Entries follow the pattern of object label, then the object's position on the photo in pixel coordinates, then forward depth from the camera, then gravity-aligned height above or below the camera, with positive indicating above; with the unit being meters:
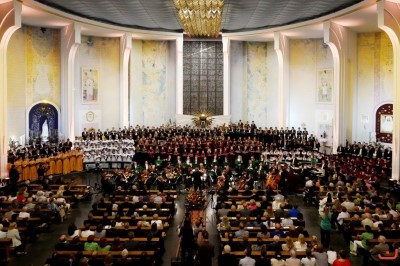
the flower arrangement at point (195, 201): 19.00 -3.02
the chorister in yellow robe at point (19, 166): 24.87 -2.13
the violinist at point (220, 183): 21.22 -2.58
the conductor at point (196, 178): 22.56 -2.49
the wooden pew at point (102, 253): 12.10 -3.24
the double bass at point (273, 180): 23.18 -2.66
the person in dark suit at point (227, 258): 11.94 -3.29
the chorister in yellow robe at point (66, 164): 27.91 -2.28
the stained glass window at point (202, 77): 40.47 +3.99
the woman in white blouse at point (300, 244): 12.70 -3.15
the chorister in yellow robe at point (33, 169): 25.75 -2.38
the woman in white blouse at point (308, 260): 11.44 -3.21
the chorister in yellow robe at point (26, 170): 25.33 -2.39
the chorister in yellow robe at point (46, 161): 26.37 -2.00
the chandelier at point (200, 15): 22.05 +5.54
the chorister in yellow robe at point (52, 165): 26.92 -2.28
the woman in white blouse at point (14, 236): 14.11 -3.27
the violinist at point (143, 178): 21.52 -2.47
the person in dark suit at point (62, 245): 12.42 -3.12
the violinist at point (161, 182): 22.00 -2.61
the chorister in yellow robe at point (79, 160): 28.91 -2.13
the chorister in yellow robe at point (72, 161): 28.39 -2.14
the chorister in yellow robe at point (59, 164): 27.49 -2.25
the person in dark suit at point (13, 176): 23.33 -2.50
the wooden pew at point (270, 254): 12.28 -3.30
